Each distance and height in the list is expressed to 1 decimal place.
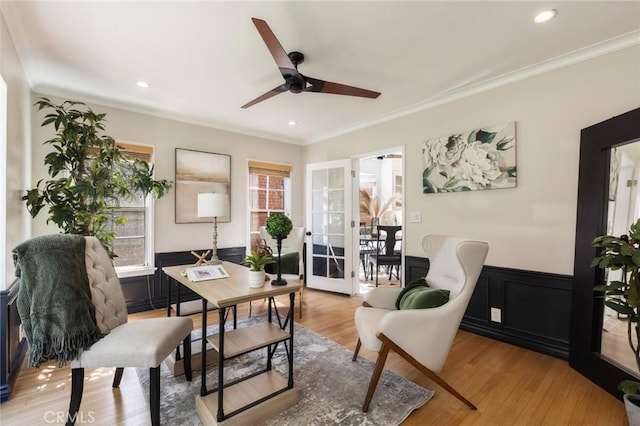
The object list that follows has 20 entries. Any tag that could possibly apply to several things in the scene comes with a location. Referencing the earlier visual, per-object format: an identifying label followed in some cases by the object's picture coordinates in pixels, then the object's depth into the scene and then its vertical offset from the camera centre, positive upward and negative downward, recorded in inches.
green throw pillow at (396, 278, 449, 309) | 73.5 -24.7
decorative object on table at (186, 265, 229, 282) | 75.6 -20.0
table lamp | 103.0 -1.1
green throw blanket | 55.8 -21.3
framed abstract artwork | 149.9 +12.6
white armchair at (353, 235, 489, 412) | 67.1 -30.2
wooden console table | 60.3 -40.8
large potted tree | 92.3 +5.7
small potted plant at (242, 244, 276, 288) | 68.3 -16.1
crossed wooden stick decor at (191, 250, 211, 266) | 96.2 -20.7
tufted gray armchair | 57.8 -30.1
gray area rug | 66.0 -50.2
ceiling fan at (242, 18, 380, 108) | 70.2 +36.6
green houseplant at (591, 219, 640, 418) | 60.1 -16.6
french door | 167.0 -14.7
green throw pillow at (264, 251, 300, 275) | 141.6 -31.4
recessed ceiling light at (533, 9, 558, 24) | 72.1 +49.7
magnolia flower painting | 106.5 +18.8
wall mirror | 73.6 -3.8
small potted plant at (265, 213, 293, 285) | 74.2 -6.2
